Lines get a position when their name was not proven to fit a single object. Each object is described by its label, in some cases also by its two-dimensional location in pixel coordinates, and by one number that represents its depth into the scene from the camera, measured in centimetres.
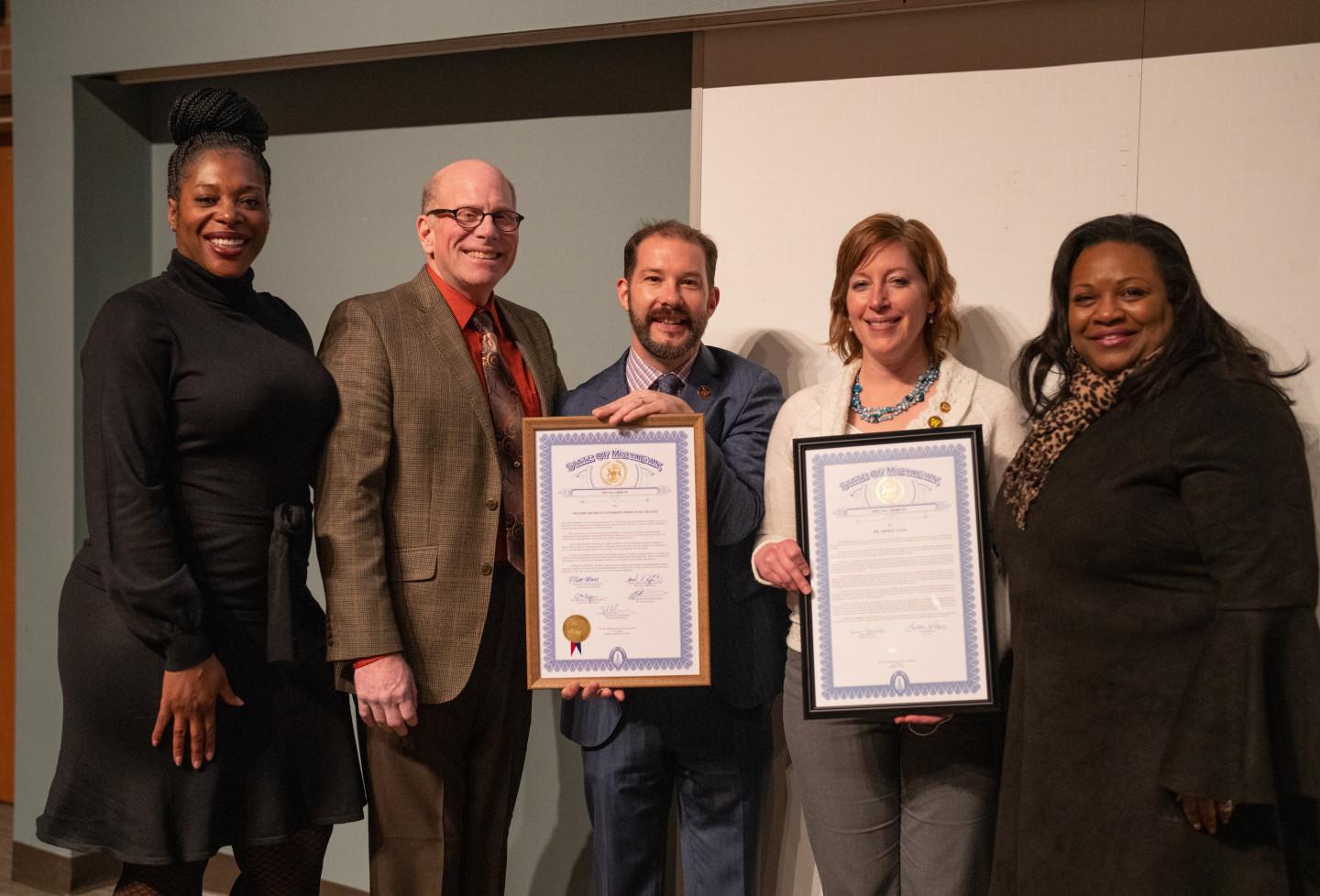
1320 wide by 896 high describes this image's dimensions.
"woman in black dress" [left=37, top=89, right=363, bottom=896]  175
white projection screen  223
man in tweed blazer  190
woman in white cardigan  188
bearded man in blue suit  211
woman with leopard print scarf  147
